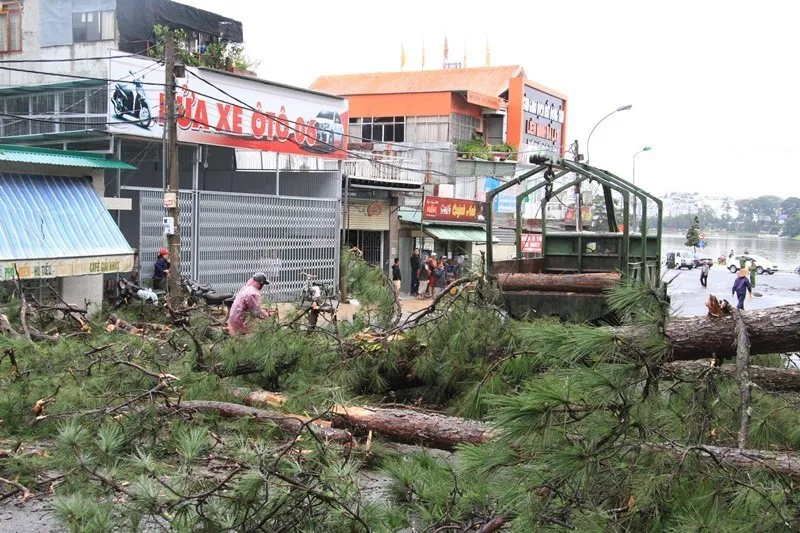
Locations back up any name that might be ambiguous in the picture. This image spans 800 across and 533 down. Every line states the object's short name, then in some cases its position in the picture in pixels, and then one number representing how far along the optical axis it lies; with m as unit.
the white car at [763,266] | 53.25
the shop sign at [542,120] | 39.81
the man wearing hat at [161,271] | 16.31
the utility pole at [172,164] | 14.03
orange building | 34.25
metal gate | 17.95
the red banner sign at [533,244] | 13.59
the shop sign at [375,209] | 25.25
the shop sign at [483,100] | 34.36
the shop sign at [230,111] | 16.48
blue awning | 13.28
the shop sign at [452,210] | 25.60
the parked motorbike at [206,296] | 15.47
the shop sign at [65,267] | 12.91
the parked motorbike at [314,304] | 8.38
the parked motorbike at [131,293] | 14.12
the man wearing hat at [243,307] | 9.59
